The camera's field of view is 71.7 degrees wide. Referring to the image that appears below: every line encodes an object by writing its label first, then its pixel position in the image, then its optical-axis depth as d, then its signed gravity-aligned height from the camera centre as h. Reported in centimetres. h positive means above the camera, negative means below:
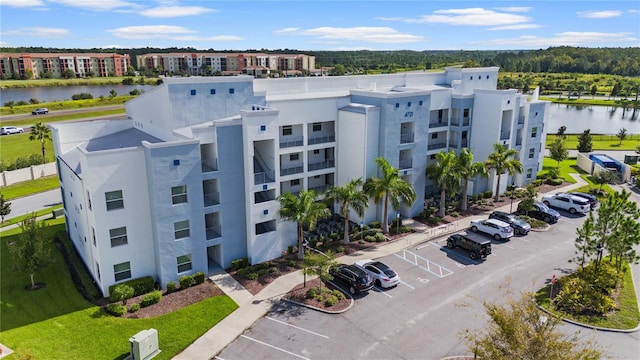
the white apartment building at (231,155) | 2841 -634
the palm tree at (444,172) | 4006 -884
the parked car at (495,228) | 3700 -1284
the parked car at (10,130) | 8591 -1128
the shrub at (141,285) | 2829 -1336
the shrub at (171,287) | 2884 -1365
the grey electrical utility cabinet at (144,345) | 2194 -1333
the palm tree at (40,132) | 6459 -875
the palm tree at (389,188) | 3644 -929
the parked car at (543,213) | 4094 -1277
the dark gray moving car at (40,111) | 10156 -894
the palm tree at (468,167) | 4085 -858
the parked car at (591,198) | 4484 -1248
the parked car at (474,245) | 3341 -1287
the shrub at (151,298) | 2723 -1369
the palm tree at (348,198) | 3481 -969
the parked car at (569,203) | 4331 -1255
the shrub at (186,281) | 2933 -1355
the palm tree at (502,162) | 4338 -851
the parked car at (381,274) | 2930 -1318
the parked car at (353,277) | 2838 -1307
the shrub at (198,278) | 2980 -1351
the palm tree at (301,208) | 3161 -956
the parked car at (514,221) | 3816 -1273
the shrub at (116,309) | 2606 -1370
